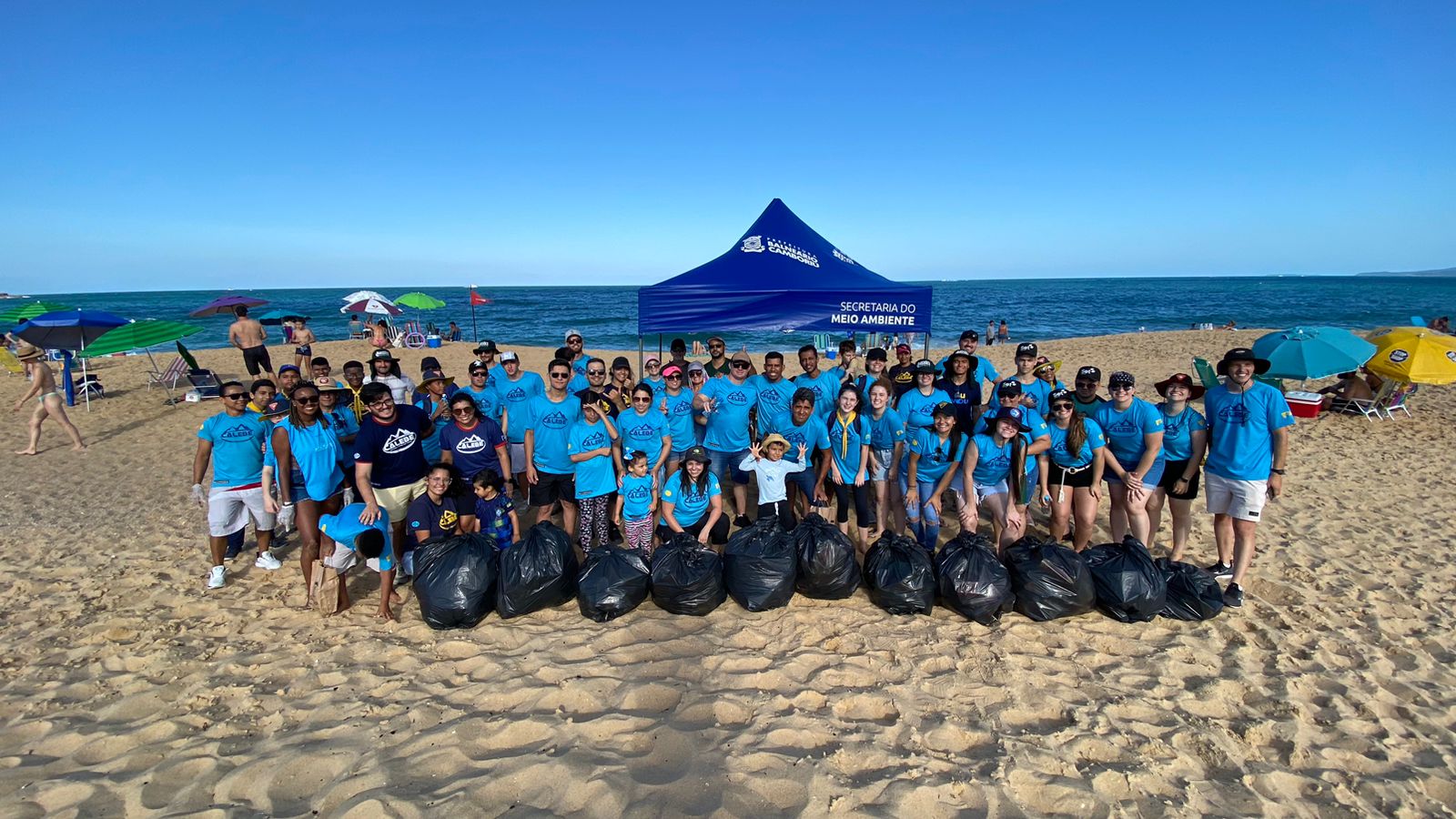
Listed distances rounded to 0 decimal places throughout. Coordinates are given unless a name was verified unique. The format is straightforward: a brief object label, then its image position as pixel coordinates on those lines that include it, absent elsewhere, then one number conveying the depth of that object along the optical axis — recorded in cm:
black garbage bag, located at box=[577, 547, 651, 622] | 376
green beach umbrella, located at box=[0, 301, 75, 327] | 1458
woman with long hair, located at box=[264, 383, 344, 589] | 402
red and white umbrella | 1702
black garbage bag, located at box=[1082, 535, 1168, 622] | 371
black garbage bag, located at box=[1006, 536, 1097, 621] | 372
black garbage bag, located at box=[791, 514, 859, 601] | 392
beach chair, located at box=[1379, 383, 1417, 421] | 920
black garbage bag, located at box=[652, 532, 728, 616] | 380
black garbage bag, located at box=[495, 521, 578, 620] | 378
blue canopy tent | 643
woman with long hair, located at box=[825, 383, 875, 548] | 466
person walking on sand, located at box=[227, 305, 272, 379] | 1064
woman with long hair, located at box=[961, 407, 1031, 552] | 420
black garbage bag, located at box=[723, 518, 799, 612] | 388
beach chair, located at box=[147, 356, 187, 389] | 1157
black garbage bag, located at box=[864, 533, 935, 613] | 379
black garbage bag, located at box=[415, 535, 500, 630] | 365
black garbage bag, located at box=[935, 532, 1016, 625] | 370
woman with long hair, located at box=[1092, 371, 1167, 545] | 418
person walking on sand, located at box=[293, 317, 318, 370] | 1436
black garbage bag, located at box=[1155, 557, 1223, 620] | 378
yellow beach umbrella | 772
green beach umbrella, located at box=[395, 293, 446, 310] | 1773
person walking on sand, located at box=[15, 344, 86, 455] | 783
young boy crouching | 374
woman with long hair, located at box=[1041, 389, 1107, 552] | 424
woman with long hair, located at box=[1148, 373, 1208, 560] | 419
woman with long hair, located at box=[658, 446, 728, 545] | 434
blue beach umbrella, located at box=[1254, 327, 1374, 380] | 681
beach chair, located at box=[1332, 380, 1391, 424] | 916
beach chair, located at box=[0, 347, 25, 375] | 1377
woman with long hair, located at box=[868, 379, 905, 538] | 457
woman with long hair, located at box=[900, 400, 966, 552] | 434
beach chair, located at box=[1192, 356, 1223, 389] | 1005
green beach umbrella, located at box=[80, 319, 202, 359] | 990
